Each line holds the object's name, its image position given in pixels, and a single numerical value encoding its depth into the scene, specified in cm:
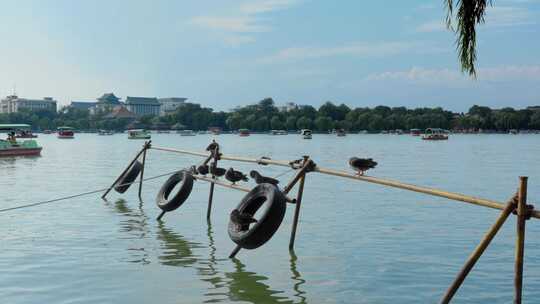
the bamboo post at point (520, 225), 717
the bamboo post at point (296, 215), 1205
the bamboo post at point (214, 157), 1533
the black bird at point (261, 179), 1184
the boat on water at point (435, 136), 13250
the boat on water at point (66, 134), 13712
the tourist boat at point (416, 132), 17545
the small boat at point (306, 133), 14925
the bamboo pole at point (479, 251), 732
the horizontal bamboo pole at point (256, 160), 1261
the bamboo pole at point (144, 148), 2014
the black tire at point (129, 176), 2134
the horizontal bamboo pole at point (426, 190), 761
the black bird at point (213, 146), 1597
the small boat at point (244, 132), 18504
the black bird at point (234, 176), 1359
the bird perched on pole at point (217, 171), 1481
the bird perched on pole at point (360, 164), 1128
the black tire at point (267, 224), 1069
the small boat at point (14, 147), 5184
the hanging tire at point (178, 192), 1580
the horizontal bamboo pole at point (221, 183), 1129
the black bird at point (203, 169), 1558
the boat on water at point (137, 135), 14475
